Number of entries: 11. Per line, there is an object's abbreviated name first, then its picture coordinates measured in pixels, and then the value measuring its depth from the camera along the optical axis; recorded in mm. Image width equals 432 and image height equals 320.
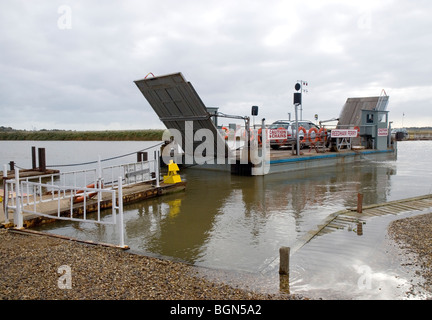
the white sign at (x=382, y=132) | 21688
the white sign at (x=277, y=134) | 15575
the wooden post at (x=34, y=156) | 17406
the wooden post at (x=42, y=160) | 15922
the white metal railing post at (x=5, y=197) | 6262
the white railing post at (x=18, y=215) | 6172
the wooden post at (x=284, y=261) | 4363
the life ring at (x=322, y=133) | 18250
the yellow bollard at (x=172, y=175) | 11172
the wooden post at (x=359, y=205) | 7428
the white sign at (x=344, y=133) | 18453
